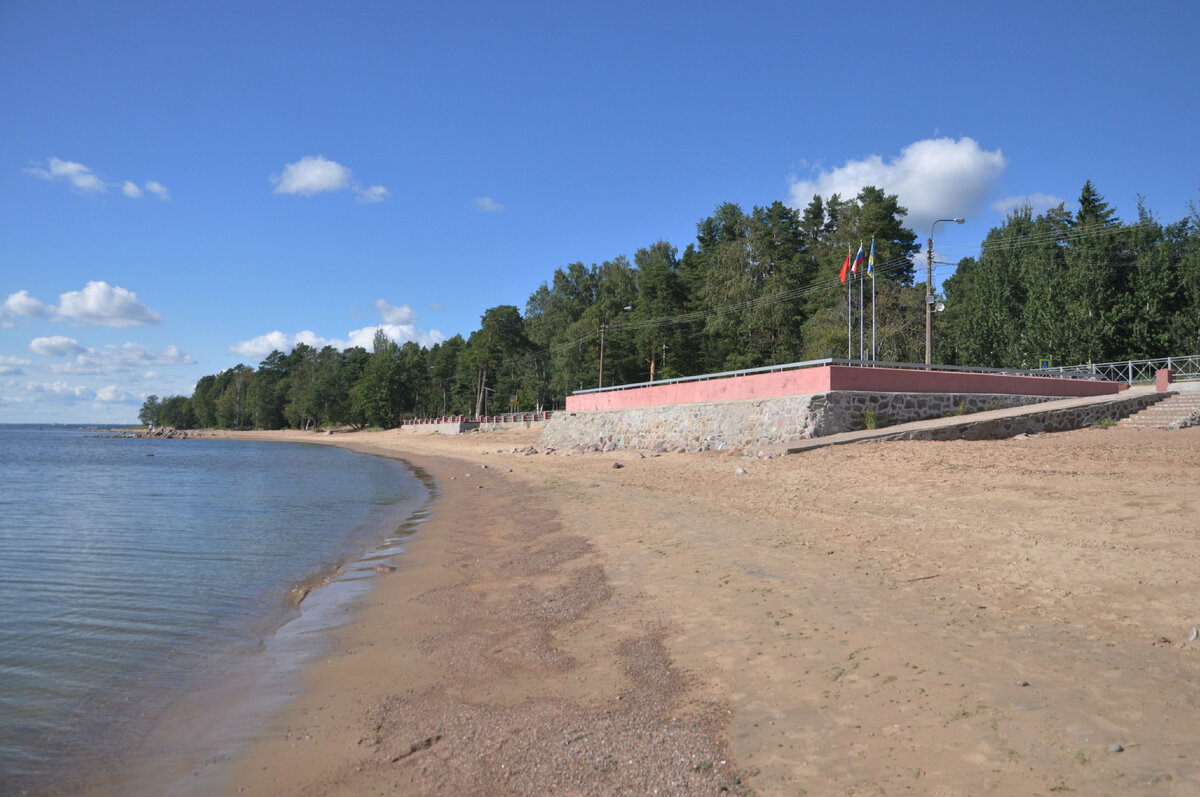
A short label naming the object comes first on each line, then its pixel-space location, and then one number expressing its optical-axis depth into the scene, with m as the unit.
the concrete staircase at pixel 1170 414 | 18.20
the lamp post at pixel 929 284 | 25.91
